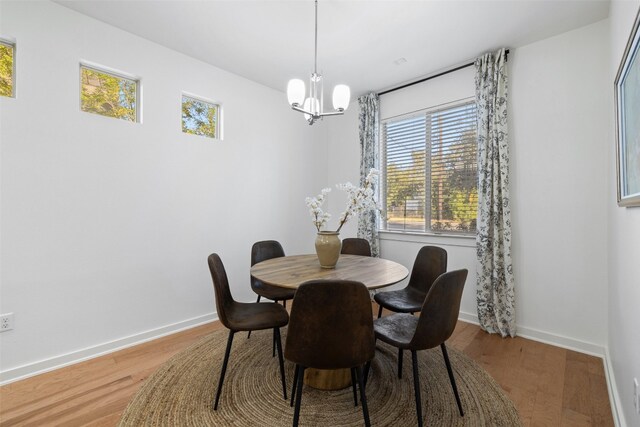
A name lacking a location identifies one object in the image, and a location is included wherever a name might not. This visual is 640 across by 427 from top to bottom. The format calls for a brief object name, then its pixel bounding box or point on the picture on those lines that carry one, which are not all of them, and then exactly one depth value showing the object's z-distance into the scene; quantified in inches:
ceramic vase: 85.0
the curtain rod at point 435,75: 121.0
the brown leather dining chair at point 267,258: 101.7
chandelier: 78.0
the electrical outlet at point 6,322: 79.7
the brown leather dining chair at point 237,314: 70.7
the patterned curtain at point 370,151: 152.7
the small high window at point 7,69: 82.0
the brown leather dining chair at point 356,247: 123.7
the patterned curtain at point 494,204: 109.3
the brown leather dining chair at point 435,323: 59.0
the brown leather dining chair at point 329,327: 52.5
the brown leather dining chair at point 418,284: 87.7
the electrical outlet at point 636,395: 50.8
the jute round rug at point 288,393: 65.7
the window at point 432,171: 126.3
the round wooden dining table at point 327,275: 71.5
